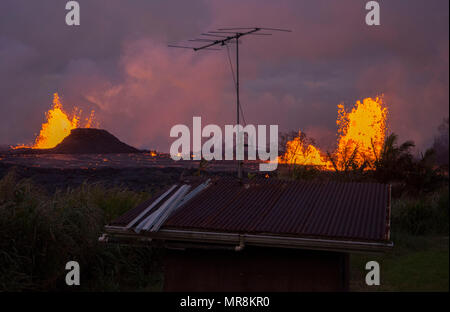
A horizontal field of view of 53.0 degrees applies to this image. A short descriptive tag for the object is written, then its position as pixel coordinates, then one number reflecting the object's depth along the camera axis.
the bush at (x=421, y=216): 16.73
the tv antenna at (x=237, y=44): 6.25
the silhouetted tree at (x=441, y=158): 21.98
